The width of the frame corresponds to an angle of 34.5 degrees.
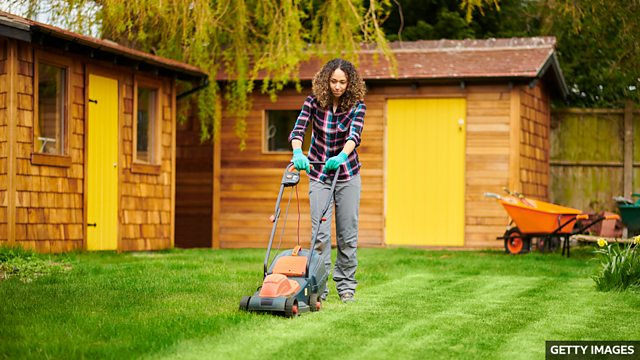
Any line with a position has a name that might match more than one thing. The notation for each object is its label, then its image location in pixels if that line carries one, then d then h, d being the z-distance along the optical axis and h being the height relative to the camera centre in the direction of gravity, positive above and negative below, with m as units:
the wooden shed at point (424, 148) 15.73 +0.52
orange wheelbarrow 13.55 -0.47
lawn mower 6.48 -0.66
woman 7.34 +0.24
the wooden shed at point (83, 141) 11.68 +0.47
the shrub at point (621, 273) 8.53 -0.74
